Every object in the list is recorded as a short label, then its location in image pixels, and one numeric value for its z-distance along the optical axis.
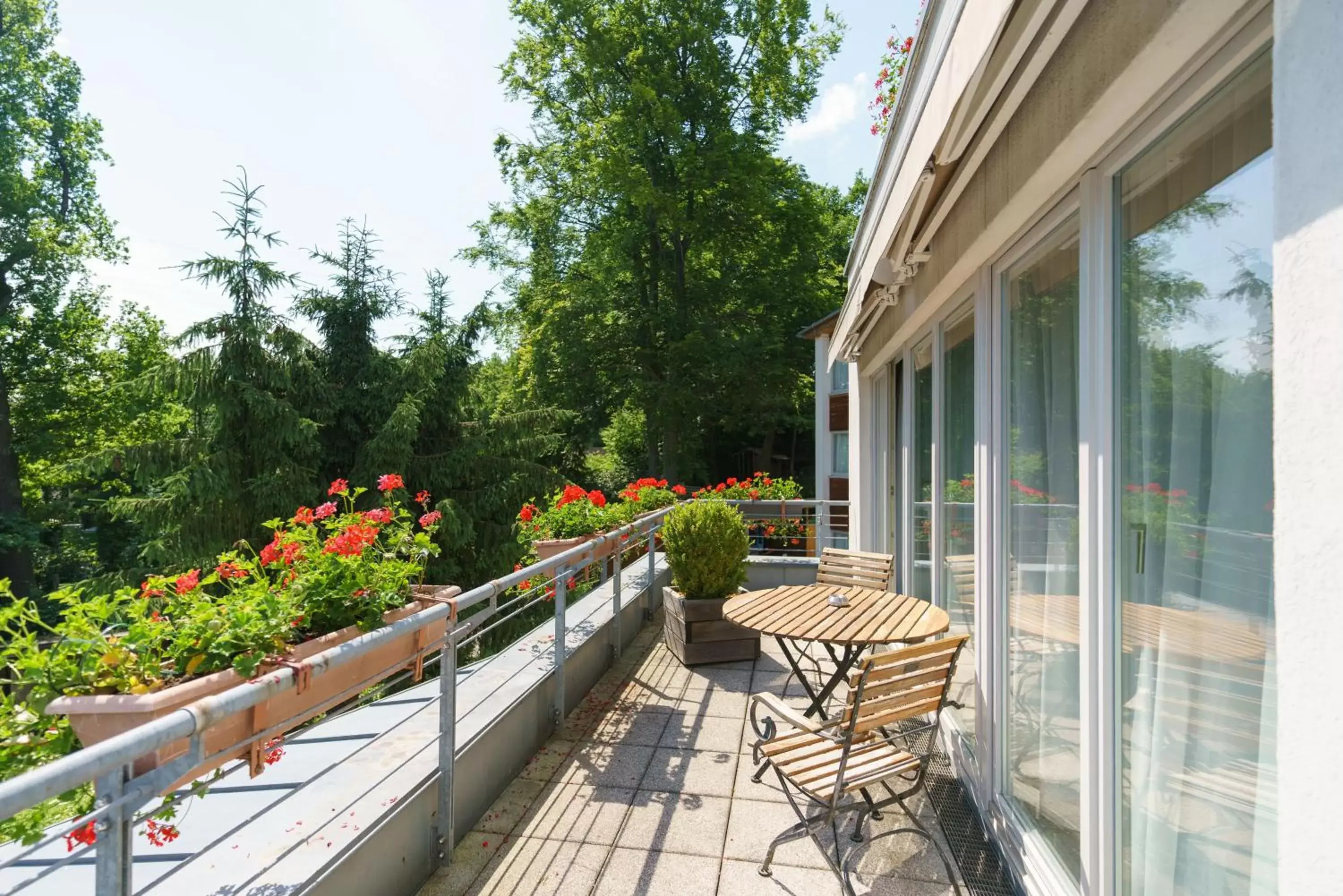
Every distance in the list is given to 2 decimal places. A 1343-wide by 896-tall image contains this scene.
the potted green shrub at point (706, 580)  5.44
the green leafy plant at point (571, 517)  6.17
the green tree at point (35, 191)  16.73
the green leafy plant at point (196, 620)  1.72
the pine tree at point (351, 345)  13.77
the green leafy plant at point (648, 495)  7.99
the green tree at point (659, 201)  18.34
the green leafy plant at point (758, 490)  9.83
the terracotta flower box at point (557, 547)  5.77
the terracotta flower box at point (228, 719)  1.72
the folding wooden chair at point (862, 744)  2.61
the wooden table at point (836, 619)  3.41
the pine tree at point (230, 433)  11.45
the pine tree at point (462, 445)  13.27
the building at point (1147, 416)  0.93
